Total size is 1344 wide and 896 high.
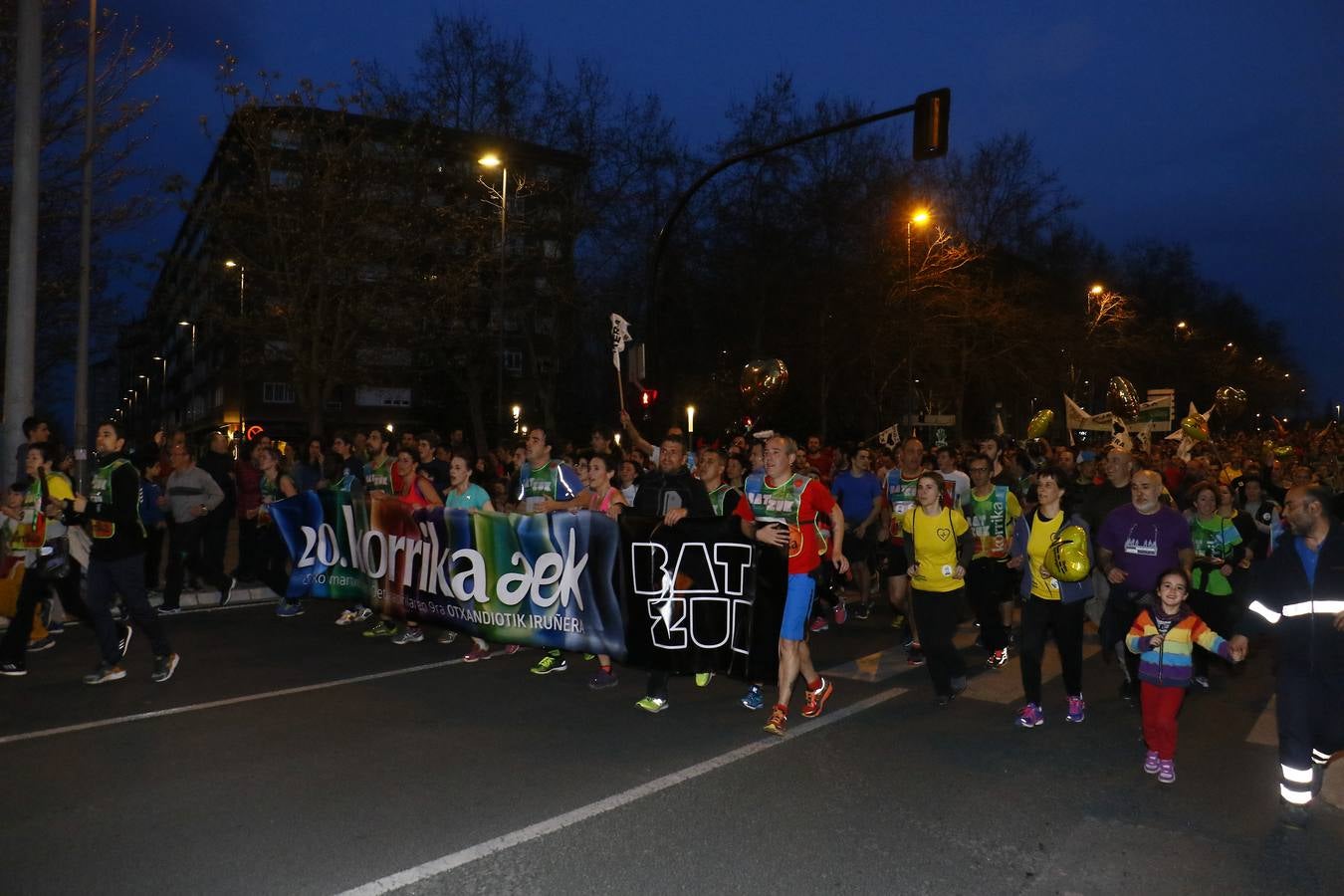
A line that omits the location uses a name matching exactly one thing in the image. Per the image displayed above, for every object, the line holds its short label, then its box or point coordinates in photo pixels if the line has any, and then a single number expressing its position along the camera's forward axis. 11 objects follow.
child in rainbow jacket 5.75
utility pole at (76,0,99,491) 13.35
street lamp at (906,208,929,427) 32.06
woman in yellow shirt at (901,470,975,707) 7.46
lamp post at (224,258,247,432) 23.86
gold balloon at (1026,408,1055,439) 29.89
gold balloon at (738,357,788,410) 21.67
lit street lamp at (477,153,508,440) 26.45
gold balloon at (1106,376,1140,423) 31.75
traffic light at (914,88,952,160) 13.77
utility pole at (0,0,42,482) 11.59
